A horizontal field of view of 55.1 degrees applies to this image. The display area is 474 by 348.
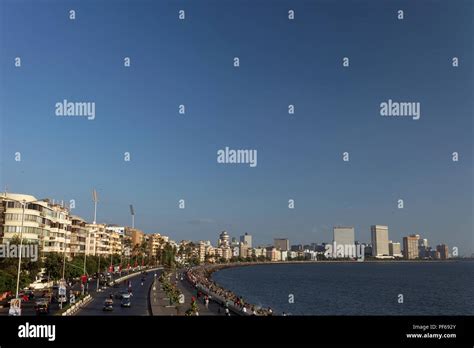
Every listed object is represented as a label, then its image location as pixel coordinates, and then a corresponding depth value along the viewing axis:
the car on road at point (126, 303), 49.01
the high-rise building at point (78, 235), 106.28
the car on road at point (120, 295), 53.69
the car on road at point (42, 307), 38.62
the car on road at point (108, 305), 45.97
